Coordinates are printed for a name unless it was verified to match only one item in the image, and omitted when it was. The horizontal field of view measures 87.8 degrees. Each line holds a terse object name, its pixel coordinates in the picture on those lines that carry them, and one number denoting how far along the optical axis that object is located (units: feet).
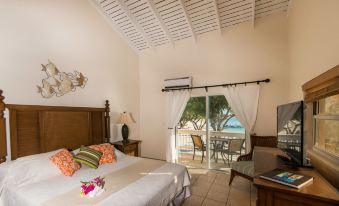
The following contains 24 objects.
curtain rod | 10.89
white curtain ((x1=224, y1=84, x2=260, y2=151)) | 11.24
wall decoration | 8.77
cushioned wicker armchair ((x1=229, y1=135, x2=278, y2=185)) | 9.13
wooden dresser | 3.63
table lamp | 12.17
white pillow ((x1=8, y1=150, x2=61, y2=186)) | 6.41
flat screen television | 5.52
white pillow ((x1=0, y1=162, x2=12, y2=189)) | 6.44
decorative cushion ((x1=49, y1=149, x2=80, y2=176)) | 7.29
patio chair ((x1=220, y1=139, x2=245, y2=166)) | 12.22
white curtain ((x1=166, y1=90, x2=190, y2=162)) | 13.53
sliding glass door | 12.47
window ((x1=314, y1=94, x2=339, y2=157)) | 4.86
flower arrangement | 5.44
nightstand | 11.63
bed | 5.58
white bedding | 5.42
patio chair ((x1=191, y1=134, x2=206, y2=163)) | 13.22
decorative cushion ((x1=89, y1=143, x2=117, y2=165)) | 8.91
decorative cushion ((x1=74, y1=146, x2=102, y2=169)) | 8.07
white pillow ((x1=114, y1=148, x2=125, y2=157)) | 10.02
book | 4.09
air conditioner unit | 13.14
